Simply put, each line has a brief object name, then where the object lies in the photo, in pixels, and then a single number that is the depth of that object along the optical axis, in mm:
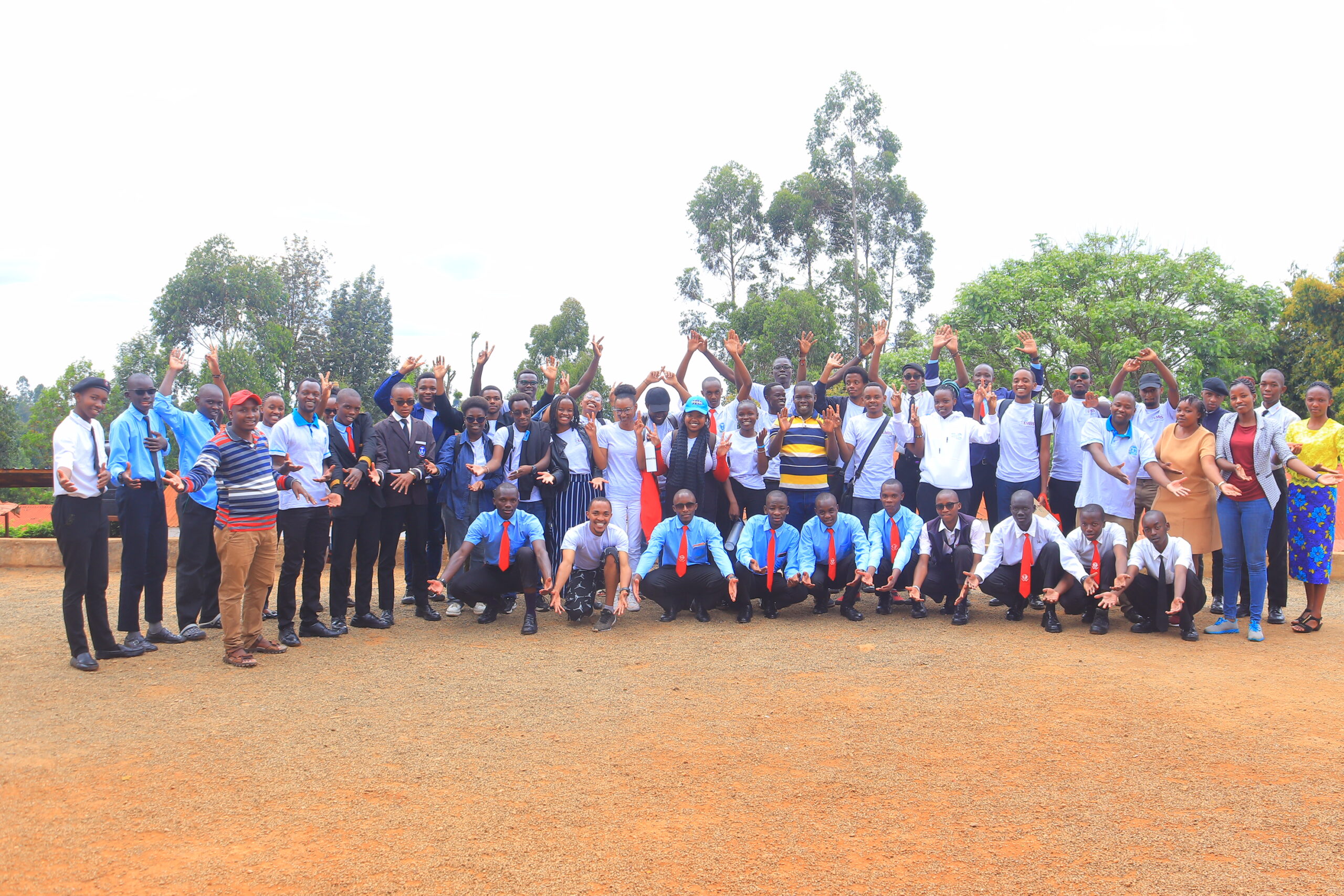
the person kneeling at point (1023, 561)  7441
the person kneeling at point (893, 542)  7801
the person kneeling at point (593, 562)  7617
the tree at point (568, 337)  31359
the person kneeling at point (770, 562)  7828
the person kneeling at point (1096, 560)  7285
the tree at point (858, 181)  33938
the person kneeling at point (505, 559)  7570
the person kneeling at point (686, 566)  7734
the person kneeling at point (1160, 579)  7008
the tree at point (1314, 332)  25344
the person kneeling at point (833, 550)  7809
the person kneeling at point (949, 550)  7785
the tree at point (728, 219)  32719
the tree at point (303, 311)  34406
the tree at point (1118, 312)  24266
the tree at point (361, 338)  34781
